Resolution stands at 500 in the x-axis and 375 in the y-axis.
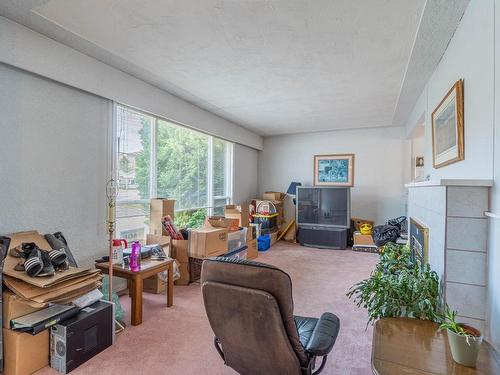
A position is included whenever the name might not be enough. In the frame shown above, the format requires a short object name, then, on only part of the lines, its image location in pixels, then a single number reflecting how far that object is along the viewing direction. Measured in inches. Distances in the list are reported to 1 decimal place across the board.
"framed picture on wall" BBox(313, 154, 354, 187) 235.9
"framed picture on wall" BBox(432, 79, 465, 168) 74.2
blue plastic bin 208.5
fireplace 57.7
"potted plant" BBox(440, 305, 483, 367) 39.8
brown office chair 47.5
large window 130.9
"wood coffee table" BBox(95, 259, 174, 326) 96.7
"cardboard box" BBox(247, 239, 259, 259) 185.3
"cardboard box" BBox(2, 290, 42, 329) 70.3
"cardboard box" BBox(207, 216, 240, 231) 153.0
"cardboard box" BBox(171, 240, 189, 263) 137.2
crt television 216.7
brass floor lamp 93.4
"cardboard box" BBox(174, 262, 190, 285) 136.9
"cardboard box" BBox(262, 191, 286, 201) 244.2
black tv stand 214.5
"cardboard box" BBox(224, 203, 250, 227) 191.9
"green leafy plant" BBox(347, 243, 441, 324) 59.9
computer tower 72.3
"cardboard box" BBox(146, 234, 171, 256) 131.4
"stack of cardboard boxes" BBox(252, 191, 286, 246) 235.4
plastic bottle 99.6
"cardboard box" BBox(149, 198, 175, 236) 137.6
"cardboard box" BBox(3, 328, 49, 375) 69.0
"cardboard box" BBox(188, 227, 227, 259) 135.3
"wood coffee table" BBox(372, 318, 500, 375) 39.6
